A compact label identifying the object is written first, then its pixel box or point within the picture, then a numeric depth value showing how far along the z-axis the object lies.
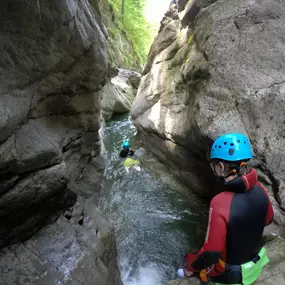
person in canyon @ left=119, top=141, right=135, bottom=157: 11.02
